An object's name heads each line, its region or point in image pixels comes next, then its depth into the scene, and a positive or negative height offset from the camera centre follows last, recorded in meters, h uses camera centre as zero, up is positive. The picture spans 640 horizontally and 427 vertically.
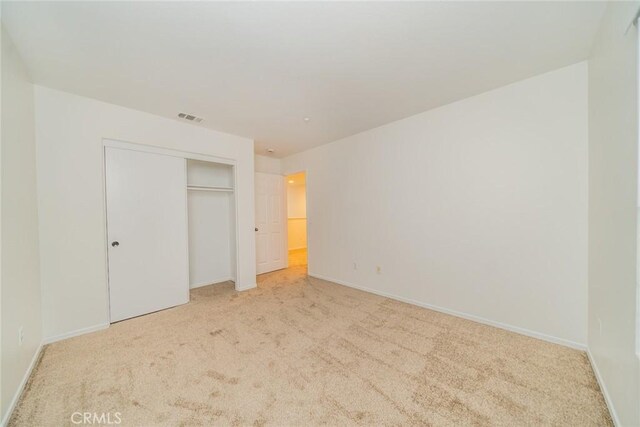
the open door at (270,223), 4.66 -0.25
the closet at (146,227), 2.70 -0.17
